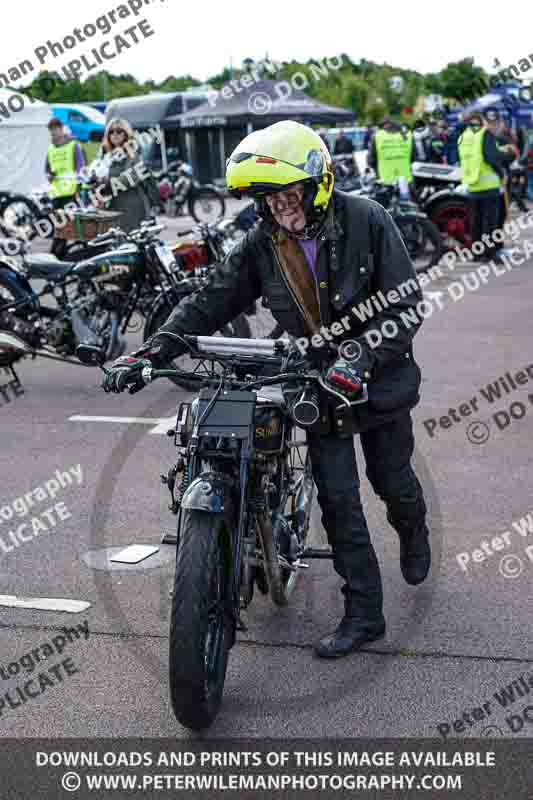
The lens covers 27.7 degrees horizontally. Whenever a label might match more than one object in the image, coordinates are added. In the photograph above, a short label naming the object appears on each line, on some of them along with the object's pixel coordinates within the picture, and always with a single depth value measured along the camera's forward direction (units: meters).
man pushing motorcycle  3.58
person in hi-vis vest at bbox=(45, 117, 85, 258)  14.98
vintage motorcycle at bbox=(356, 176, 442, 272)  13.33
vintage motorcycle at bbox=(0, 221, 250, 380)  8.33
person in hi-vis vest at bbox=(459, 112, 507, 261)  13.50
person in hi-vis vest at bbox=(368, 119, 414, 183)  14.51
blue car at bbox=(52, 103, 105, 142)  41.09
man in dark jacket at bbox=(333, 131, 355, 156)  25.09
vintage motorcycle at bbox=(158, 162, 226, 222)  23.30
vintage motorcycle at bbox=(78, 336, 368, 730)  3.24
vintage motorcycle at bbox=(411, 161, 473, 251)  14.86
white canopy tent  24.22
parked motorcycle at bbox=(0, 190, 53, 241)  18.48
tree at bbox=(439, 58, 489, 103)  42.75
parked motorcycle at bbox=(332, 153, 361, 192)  14.31
